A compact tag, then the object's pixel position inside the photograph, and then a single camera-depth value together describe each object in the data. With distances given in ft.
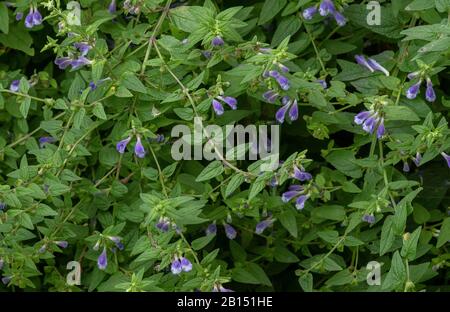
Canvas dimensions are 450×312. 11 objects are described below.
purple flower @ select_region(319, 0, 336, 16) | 10.71
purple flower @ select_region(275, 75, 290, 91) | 9.70
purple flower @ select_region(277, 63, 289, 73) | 9.70
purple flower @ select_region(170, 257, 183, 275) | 9.32
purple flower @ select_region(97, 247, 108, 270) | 10.59
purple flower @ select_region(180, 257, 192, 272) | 9.33
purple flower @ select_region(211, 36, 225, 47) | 10.00
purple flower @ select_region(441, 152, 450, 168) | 10.11
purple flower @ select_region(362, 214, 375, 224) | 10.01
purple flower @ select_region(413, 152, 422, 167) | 10.11
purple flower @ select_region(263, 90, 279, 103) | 10.16
